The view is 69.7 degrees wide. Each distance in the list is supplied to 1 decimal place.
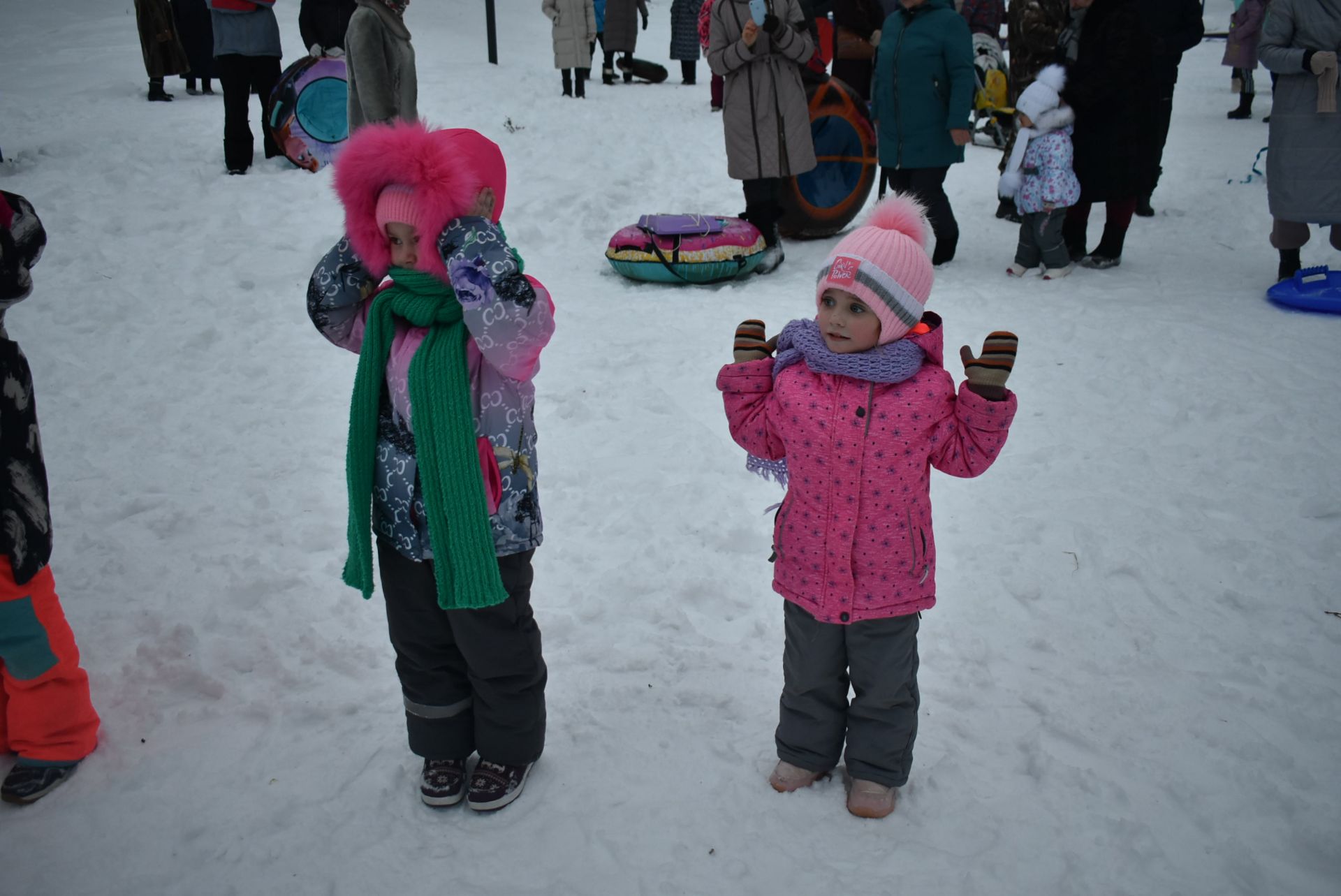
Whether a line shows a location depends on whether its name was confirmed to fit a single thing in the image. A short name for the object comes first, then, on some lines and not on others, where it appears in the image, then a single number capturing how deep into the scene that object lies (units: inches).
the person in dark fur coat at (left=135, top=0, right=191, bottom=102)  360.2
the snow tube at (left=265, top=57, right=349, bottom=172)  274.8
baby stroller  404.5
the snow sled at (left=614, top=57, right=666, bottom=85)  522.3
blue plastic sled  211.9
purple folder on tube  239.3
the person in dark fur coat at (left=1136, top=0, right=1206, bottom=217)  264.1
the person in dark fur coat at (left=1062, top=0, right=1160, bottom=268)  223.0
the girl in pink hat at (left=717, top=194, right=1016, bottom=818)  83.4
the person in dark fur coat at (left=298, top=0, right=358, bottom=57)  280.7
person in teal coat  238.1
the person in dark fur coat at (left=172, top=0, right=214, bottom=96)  388.2
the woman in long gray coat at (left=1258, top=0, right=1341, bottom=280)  199.5
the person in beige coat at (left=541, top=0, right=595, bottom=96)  428.8
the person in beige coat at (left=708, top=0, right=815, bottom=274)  247.9
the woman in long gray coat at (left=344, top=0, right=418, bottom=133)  209.8
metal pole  470.6
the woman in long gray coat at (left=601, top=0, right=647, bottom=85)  511.2
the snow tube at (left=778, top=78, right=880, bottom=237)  278.5
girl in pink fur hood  81.7
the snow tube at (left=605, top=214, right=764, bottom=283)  239.0
